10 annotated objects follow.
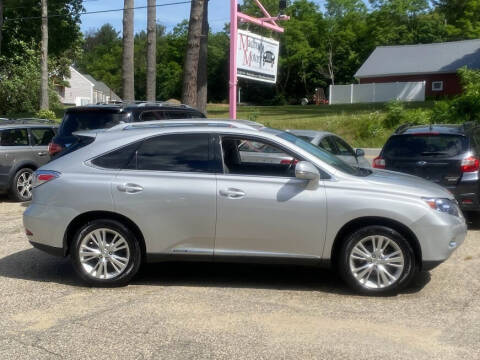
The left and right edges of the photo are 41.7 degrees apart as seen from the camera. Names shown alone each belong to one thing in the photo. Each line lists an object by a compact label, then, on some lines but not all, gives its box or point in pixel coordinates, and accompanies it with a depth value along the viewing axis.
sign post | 15.20
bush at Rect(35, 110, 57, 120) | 31.05
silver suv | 6.14
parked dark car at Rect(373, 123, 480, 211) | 9.28
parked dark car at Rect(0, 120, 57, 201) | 12.12
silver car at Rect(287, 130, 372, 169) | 11.10
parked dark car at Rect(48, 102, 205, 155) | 10.10
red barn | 48.97
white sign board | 15.64
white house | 77.62
